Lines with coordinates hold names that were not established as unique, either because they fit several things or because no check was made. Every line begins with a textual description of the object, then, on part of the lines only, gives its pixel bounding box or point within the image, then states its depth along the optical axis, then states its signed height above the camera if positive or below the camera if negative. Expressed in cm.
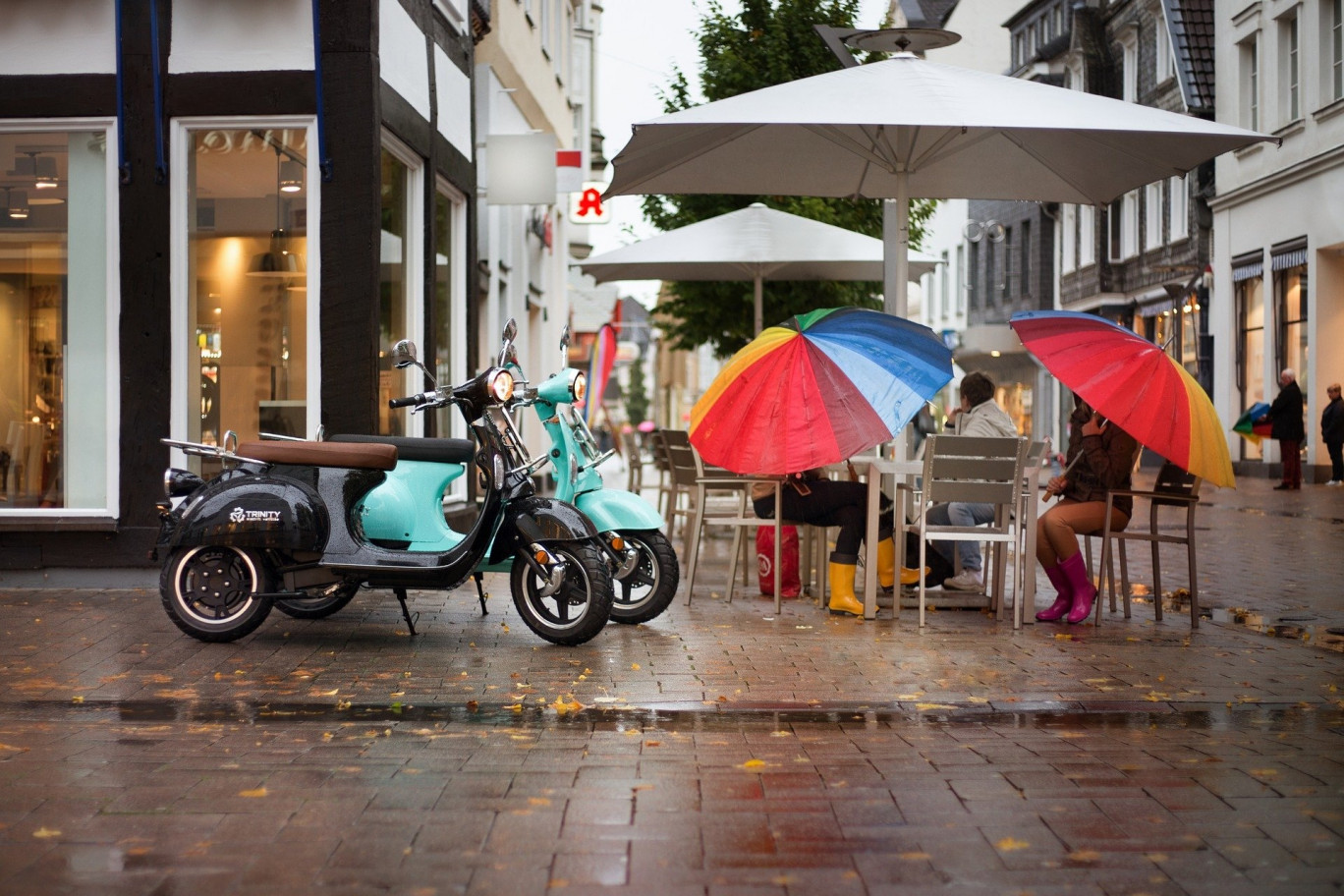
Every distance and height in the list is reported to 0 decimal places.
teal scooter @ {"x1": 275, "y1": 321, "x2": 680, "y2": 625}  881 -35
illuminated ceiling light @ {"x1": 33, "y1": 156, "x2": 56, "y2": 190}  1136 +185
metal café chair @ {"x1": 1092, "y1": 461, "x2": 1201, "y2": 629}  935 -37
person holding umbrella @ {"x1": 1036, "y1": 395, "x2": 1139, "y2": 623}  944 -38
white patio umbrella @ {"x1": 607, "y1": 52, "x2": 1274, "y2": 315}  865 +179
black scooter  834 -49
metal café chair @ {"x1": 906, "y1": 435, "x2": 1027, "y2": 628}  914 -18
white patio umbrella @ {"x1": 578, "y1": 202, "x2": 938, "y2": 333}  1413 +168
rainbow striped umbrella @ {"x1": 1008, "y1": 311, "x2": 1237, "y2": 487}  861 +30
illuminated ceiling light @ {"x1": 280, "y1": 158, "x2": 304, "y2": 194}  1124 +180
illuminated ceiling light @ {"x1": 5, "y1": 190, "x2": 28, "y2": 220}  1137 +163
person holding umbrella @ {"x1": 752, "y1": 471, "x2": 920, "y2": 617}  975 -43
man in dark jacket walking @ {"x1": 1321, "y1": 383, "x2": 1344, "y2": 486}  2531 +22
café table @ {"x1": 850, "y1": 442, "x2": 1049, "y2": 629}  927 -48
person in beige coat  1000 +10
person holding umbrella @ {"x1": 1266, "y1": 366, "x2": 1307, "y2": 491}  2580 +40
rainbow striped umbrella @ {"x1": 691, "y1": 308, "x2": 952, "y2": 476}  880 +28
